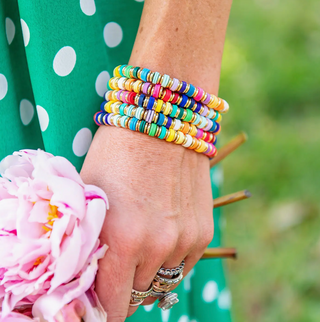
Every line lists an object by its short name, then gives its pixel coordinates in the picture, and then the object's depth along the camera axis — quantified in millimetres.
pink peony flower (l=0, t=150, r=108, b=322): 324
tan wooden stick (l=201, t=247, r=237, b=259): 436
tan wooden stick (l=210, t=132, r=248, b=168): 443
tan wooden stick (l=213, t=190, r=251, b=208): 414
